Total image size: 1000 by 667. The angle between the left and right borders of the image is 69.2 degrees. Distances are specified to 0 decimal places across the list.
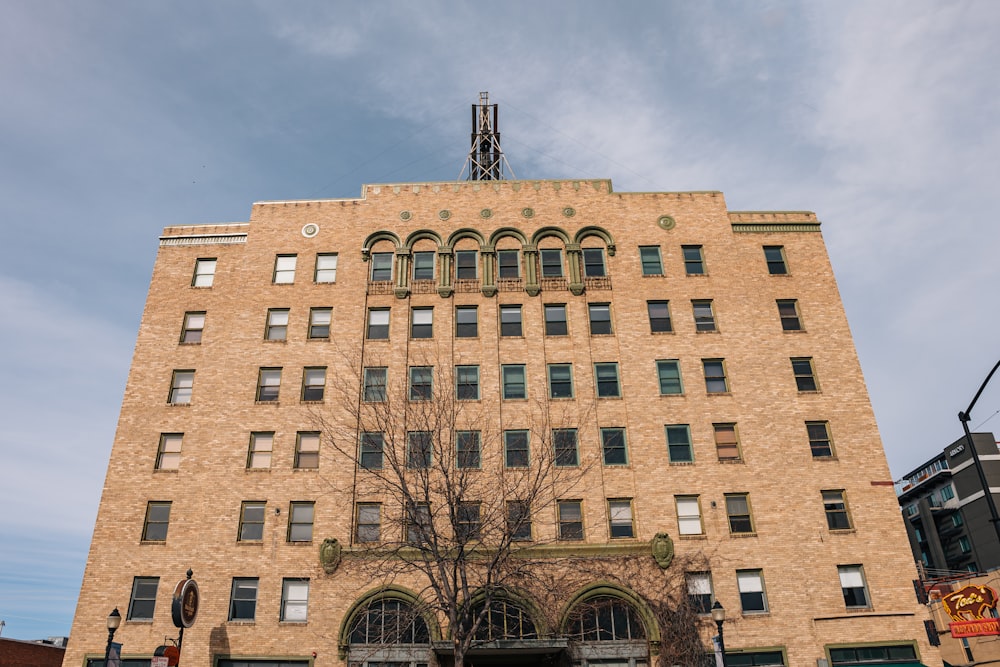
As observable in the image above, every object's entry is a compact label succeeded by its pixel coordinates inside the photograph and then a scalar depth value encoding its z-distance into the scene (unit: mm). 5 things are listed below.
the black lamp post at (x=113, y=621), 23438
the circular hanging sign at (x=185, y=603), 26141
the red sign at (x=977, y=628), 28984
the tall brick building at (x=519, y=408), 28938
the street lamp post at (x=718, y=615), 23875
